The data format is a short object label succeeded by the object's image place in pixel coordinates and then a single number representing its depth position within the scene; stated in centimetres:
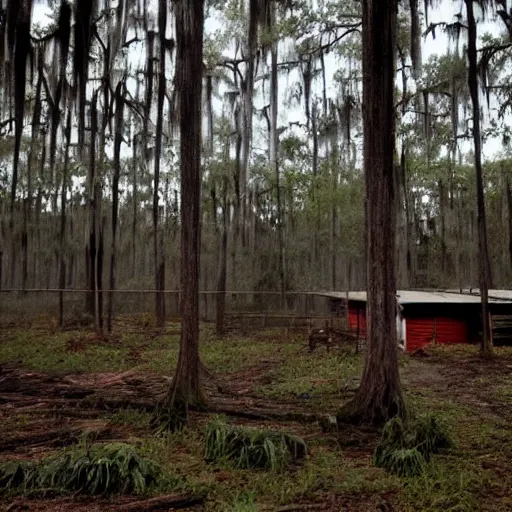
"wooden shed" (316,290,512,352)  1395
